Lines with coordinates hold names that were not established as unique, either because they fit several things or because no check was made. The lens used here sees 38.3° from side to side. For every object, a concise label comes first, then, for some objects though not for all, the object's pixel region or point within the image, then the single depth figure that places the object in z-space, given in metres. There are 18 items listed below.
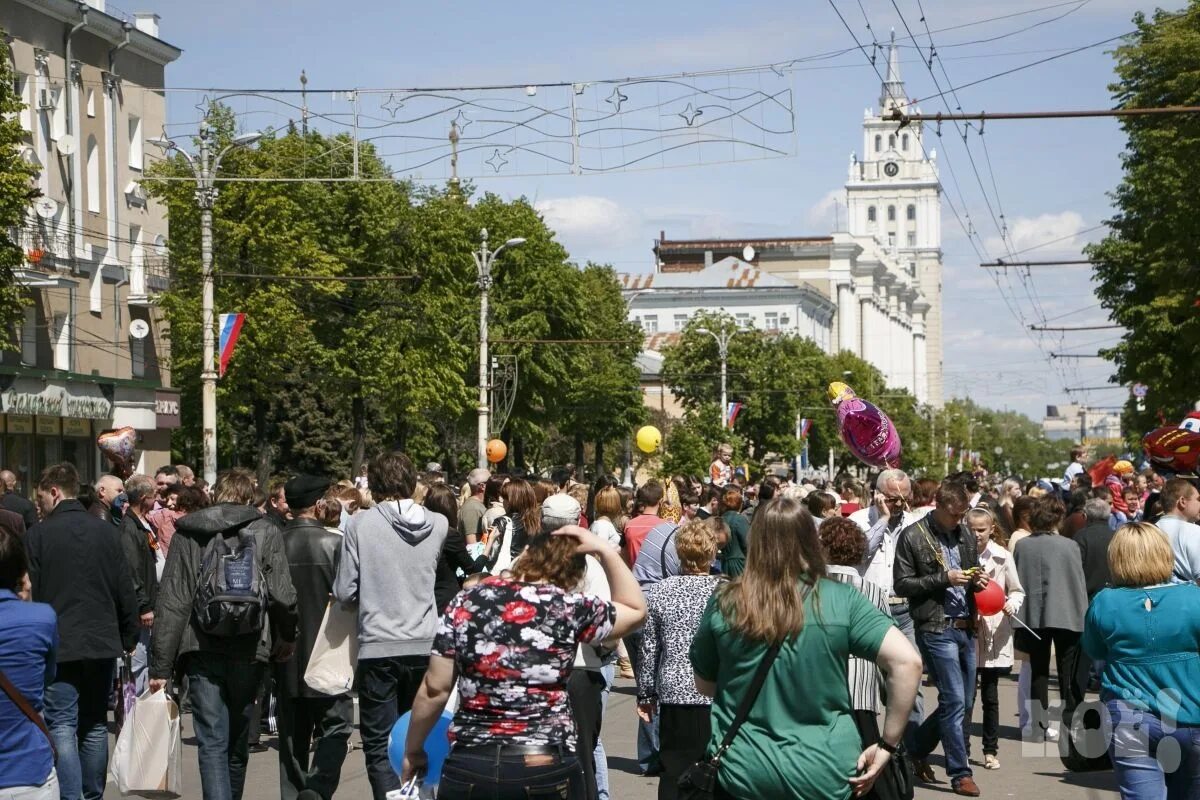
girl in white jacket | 11.86
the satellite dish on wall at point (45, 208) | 38.06
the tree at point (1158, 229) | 38.34
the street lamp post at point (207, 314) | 30.23
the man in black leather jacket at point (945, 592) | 10.62
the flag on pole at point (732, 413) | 64.84
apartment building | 38.59
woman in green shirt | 5.14
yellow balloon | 28.88
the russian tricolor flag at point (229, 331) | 32.47
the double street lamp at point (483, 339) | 44.94
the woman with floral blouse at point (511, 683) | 5.58
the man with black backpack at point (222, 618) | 8.41
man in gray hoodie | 8.65
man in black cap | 8.91
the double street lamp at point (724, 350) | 68.25
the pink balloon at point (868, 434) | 19.88
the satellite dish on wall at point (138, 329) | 43.50
